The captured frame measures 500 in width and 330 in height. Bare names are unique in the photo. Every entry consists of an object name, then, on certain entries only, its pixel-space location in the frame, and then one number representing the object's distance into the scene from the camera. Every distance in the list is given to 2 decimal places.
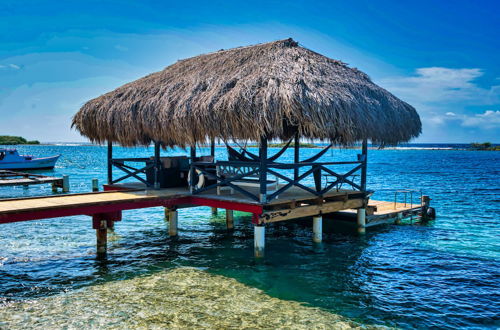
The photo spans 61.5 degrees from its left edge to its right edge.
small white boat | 29.12
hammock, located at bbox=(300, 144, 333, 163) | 10.66
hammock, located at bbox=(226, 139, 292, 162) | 10.62
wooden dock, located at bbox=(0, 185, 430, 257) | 7.48
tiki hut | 7.86
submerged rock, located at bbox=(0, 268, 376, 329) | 5.74
